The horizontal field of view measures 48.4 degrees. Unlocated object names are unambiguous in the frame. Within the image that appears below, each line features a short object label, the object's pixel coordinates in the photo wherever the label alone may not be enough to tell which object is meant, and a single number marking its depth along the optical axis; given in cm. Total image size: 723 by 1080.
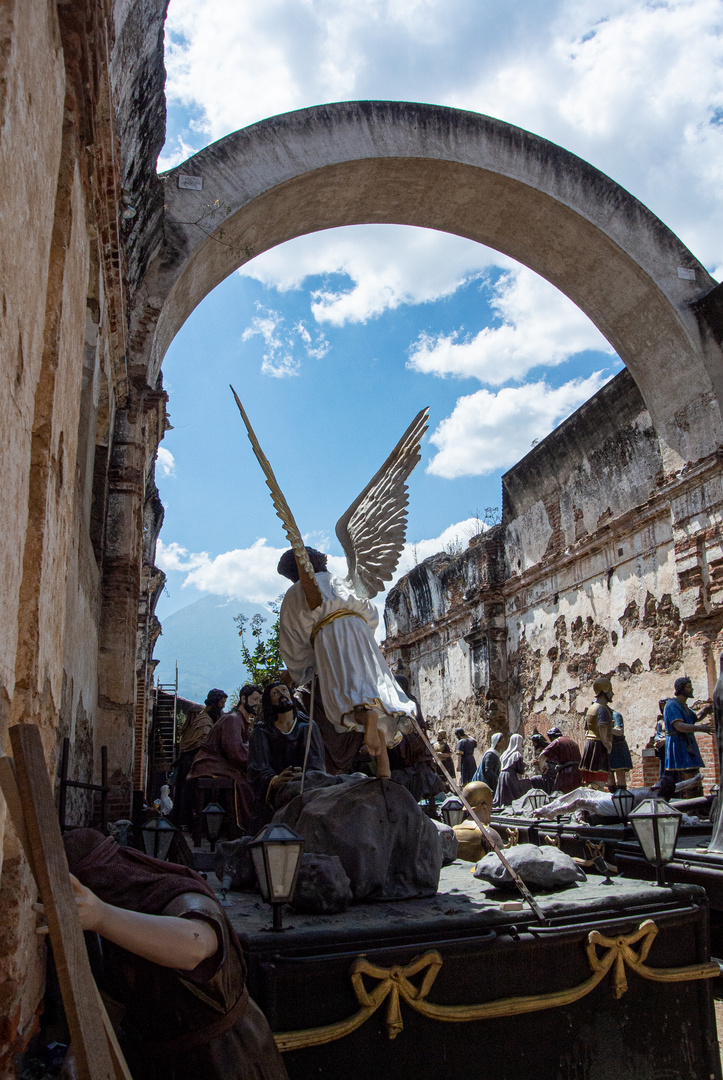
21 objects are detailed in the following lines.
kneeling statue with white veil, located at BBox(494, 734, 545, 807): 1158
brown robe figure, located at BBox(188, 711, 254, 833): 757
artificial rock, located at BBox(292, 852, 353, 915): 363
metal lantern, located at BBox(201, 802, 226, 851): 617
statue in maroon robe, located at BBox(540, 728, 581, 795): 1024
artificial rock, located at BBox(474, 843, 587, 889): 414
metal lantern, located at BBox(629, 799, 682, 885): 391
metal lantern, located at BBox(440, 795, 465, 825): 623
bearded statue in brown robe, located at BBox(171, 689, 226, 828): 935
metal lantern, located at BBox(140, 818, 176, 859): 397
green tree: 1908
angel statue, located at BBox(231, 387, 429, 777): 464
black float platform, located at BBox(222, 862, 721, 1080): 285
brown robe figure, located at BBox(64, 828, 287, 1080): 182
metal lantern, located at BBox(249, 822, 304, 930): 304
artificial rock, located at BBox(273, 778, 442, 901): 401
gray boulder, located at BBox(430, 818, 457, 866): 570
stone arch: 1033
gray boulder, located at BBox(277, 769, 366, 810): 475
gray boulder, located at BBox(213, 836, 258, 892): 443
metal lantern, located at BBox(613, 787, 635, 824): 544
